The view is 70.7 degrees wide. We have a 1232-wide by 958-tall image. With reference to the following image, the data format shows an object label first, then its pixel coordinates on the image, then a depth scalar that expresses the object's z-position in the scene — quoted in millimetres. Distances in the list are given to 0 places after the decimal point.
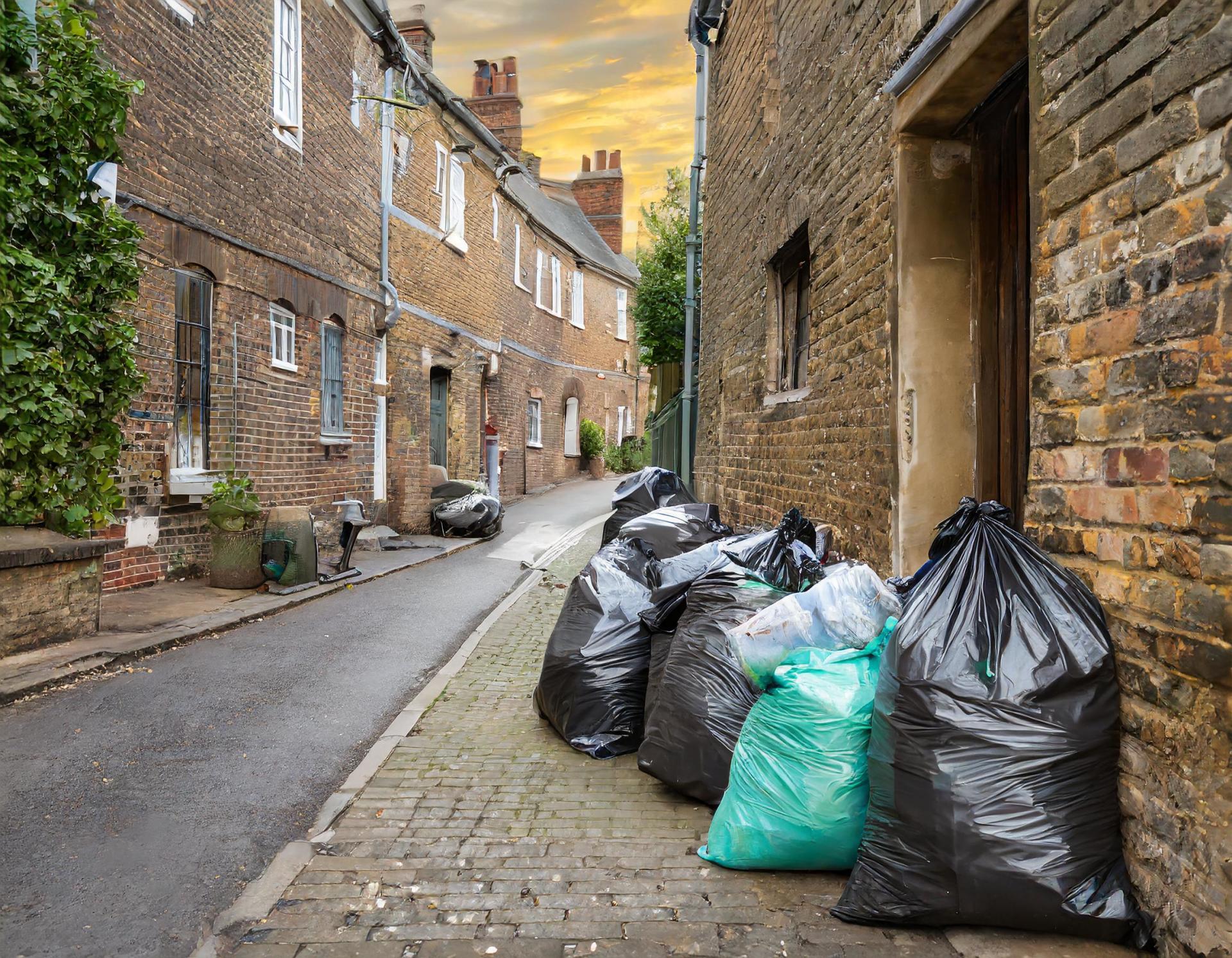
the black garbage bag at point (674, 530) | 4766
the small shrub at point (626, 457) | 28500
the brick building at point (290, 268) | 7762
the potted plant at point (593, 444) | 25969
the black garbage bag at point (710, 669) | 3059
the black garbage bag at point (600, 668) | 3820
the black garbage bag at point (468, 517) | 13297
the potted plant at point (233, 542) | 8008
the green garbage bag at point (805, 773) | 2492
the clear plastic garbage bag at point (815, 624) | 2781
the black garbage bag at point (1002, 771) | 2080
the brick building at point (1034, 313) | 1997
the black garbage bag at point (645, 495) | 6312
